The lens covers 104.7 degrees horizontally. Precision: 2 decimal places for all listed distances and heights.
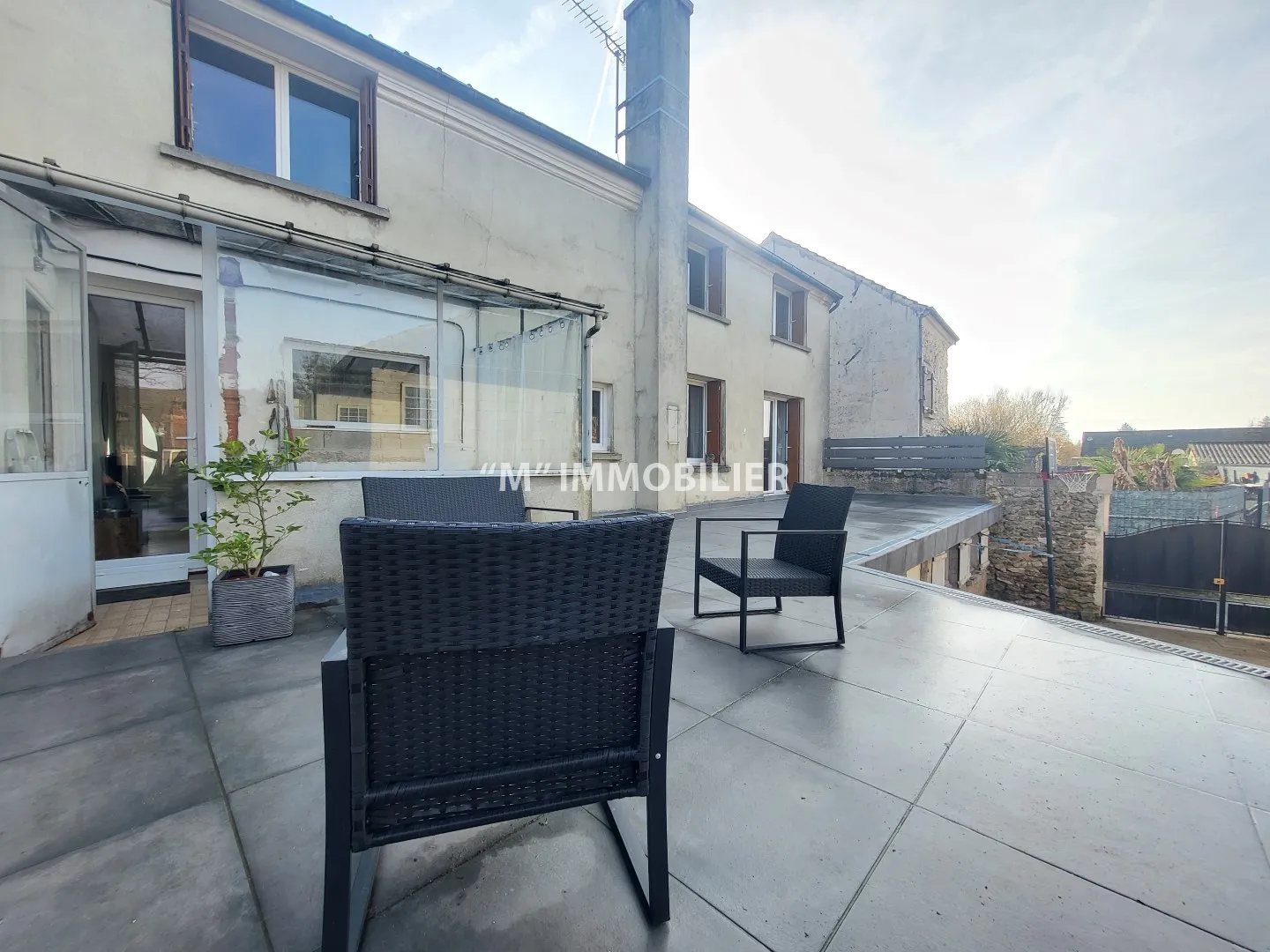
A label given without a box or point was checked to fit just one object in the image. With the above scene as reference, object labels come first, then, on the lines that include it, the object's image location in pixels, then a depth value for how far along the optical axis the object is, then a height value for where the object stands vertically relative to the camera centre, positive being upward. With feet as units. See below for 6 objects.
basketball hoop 30.94 -1.05
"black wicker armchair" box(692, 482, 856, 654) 8.84 -1.95
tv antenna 26.84 +24.39
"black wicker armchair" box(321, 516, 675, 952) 2.92 -1.47
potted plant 9.17 -1.82
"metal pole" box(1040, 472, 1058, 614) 30.32 -5.12
